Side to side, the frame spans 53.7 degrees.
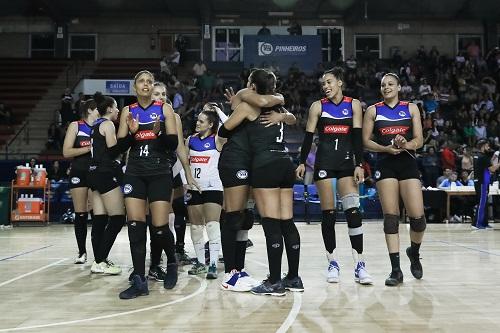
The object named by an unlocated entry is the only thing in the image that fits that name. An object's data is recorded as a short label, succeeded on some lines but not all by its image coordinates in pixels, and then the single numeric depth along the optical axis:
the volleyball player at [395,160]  4.91
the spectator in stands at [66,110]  18.02
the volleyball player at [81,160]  5.95
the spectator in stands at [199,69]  21.51
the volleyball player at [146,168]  4.36
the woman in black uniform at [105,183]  5.33
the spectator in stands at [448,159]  14.86
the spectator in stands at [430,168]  14.91
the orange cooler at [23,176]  13.52
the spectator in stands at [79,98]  17.96
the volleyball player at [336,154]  4.96
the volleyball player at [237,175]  4.43
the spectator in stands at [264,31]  22.56
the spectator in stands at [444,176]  13.84
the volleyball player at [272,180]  4.27
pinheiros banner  20.23
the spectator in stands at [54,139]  17.44
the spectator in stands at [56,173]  14.88
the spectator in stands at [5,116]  20.00
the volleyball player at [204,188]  5.48
